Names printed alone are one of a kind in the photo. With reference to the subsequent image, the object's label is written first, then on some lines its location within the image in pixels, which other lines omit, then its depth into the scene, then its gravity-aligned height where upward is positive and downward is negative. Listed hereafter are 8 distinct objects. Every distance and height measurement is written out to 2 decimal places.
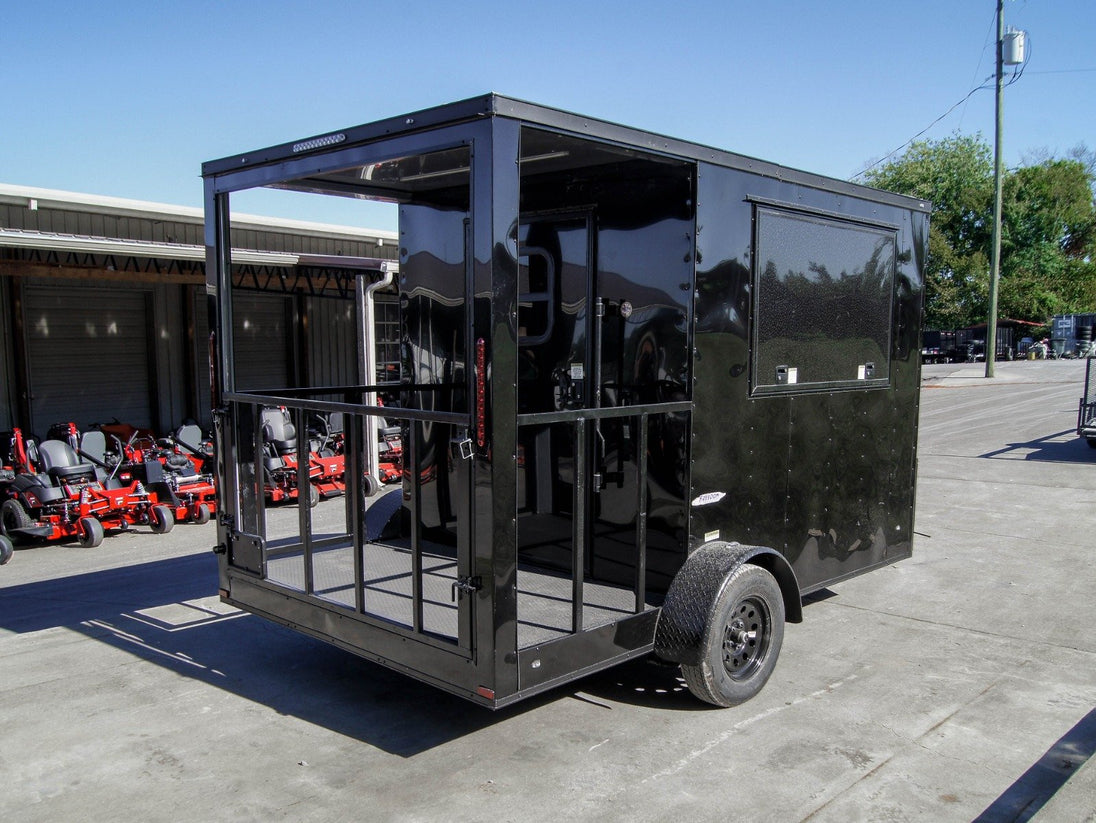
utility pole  26.19 +4.59
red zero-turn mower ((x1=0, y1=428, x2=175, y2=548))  8.73 -1.37
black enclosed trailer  3.58 -0.22
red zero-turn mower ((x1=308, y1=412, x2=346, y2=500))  11.27 -1.22
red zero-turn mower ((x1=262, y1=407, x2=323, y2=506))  10.77 -1.18
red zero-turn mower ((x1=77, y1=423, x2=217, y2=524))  9.86 -1.24
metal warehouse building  11.22 +0.95
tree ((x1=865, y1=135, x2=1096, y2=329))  41.53 +6.30
